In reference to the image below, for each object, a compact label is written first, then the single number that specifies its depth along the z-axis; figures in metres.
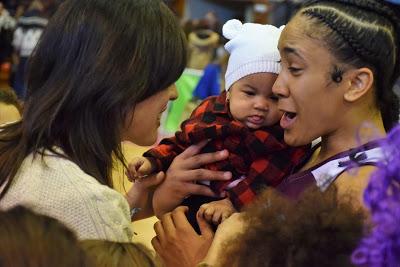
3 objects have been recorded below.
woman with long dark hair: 2.46
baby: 2.75
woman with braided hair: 2.56
